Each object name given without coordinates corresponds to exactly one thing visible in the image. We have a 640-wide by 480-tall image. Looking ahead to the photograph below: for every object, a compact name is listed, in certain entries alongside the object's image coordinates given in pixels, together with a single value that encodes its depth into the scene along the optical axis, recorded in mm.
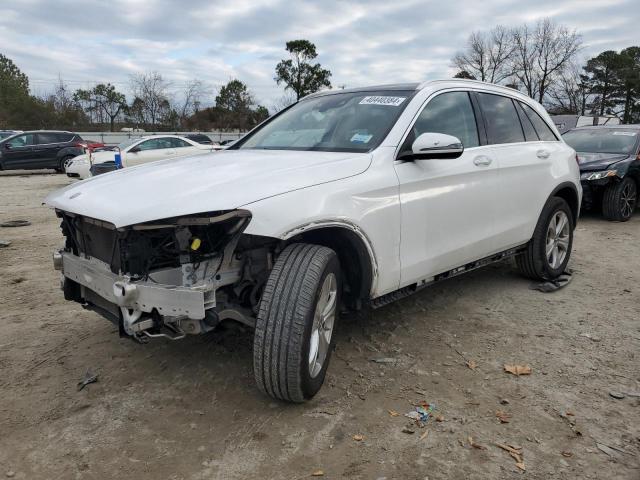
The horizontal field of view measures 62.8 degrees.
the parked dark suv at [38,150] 18812
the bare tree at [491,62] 49906
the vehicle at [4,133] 26031
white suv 2461
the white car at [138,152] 14336
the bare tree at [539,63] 49125
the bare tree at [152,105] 49719
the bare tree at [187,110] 51281
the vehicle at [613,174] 8289
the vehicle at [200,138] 20734
